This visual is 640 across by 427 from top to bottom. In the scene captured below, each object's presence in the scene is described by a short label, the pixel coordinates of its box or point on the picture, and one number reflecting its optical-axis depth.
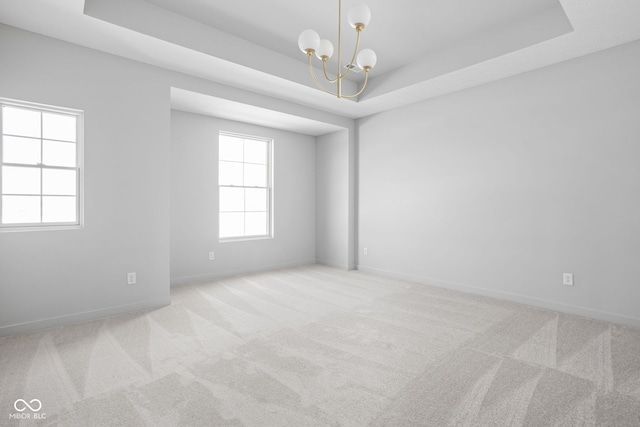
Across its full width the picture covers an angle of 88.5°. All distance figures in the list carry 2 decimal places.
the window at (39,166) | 2.94
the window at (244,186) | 5.29
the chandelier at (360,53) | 2.27
